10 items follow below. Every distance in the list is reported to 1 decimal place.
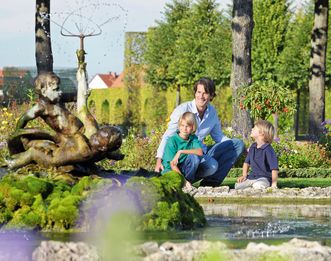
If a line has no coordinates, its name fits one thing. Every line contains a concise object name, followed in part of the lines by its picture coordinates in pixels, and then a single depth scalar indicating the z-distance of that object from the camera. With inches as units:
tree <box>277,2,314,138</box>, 1568.7
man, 410.3
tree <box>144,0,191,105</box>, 1881.2
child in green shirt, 376.3
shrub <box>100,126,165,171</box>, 684.1
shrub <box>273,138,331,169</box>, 715.4
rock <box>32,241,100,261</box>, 207.2
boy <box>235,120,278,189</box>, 430.0
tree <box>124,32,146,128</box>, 1909.4
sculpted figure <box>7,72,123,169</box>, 305.6
